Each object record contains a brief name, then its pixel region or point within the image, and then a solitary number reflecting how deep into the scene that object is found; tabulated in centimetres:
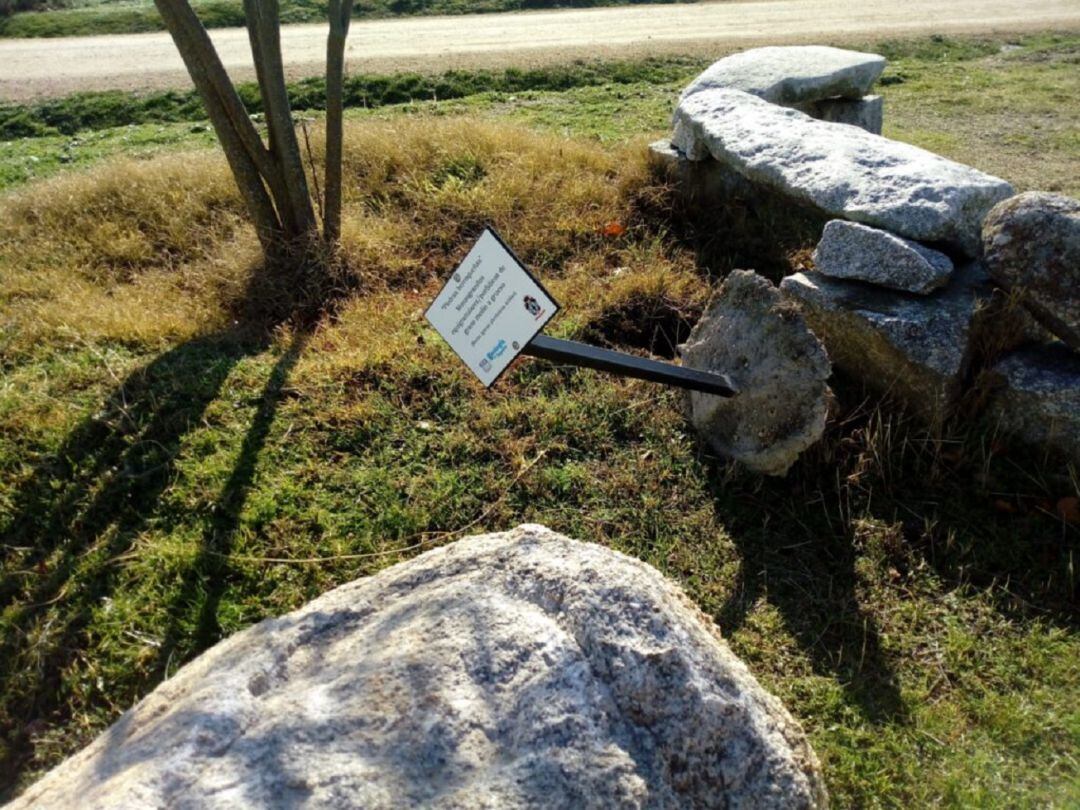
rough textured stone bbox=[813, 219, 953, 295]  377
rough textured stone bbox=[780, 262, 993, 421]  366
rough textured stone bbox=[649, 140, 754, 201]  569
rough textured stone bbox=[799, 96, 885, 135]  632
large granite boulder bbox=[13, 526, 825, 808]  164
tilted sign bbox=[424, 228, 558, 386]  270
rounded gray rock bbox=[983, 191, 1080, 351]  350
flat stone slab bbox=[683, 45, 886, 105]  588
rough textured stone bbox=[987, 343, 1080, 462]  352
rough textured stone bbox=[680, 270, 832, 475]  344
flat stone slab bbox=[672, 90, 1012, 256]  401
